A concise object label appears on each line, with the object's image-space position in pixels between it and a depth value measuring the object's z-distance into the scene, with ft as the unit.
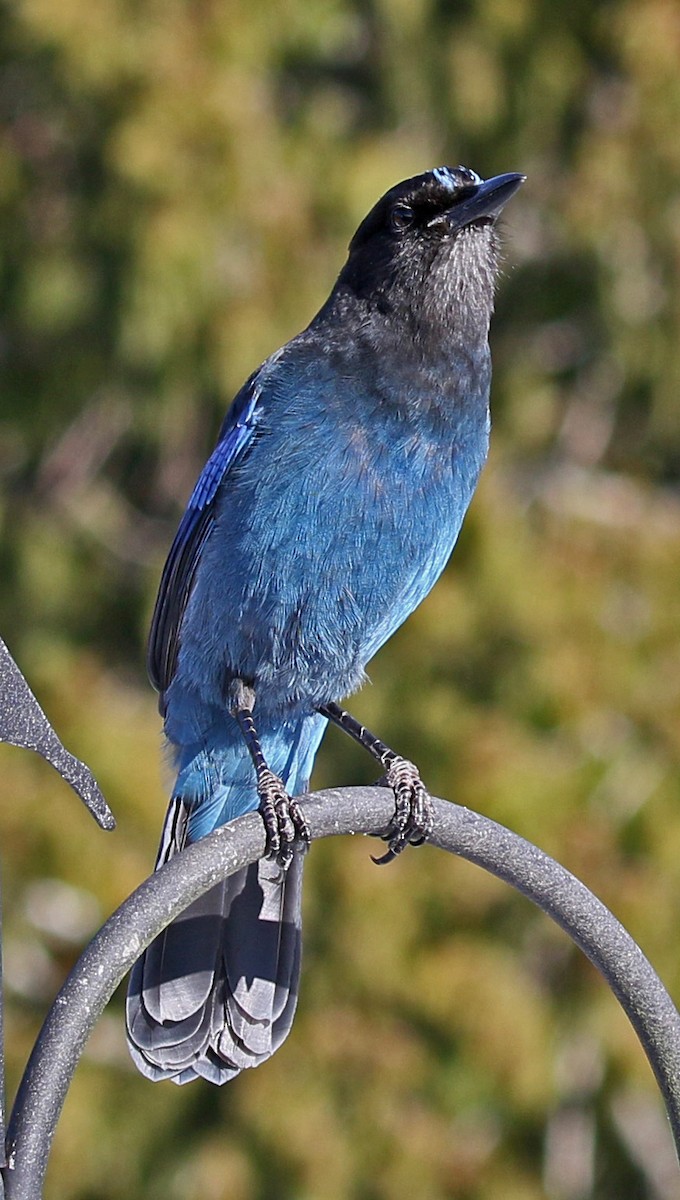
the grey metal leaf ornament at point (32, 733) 13.43
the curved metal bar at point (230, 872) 13.33
